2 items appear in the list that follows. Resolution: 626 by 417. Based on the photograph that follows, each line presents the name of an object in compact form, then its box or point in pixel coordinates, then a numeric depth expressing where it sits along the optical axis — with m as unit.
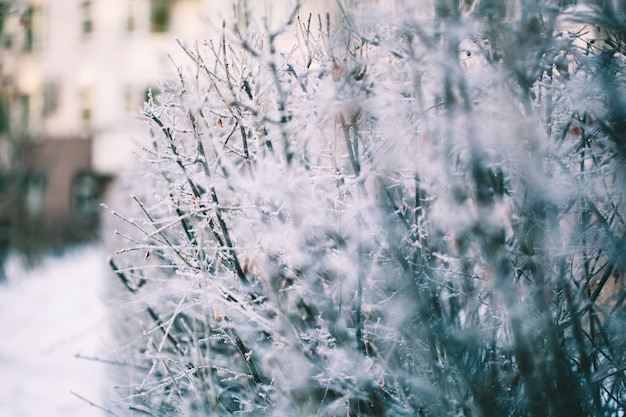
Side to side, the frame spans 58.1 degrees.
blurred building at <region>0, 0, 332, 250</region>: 17.98
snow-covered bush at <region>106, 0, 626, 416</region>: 2.26
